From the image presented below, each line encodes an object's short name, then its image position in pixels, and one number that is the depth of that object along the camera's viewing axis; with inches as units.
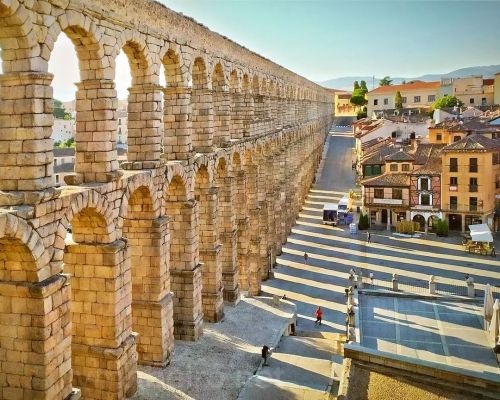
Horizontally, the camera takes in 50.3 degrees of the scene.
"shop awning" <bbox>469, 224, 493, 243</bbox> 1995.6
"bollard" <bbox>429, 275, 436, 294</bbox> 1530.5
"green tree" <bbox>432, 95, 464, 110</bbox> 4512.8
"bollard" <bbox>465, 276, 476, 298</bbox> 1493.6
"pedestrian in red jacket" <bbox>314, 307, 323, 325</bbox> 1378.0
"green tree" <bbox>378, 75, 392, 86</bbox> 6835.6
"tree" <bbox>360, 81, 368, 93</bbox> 6493.1
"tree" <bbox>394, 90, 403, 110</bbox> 5182.1
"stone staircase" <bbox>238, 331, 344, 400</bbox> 866.1
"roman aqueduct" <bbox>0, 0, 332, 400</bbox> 585.0
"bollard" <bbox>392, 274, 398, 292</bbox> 1561.8
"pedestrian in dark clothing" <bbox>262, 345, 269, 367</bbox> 983.8
